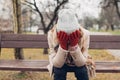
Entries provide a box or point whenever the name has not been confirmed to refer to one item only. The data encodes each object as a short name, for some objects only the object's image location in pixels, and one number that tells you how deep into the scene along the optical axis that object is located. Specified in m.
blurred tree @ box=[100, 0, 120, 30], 28.66
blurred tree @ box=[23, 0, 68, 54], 6.56
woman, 2.03
